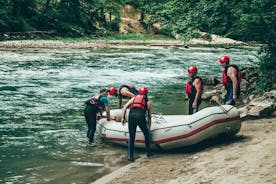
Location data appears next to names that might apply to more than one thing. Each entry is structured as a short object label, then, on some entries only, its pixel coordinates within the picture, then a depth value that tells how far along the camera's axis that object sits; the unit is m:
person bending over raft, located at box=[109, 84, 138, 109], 10.42
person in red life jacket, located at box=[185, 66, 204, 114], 10.06
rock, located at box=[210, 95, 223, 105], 14.79
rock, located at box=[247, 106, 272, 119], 11.13
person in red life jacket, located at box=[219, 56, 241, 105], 9.55
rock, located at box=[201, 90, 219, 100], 15.54
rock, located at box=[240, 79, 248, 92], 16.62
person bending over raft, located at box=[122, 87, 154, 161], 8.67
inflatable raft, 8.77
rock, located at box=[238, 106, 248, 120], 11.30
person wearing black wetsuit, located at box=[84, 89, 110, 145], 10.14
